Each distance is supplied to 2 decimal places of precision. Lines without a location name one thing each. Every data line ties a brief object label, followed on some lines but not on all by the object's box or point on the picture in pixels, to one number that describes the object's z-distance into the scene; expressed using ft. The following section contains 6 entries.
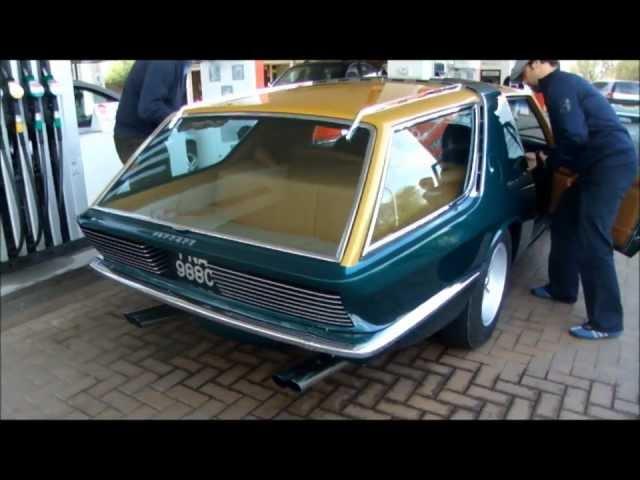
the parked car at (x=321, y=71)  31.22
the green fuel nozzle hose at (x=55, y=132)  13.82
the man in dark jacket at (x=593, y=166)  11.37
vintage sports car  7.79
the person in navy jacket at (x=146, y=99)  13.64
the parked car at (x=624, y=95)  47.06
